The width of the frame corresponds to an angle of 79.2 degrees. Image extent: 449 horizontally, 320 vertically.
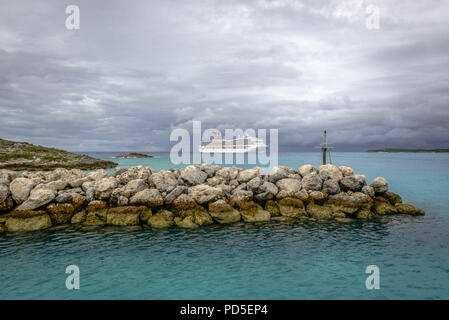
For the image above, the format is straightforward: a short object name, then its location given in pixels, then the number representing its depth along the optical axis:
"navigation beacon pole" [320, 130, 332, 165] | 39.44
